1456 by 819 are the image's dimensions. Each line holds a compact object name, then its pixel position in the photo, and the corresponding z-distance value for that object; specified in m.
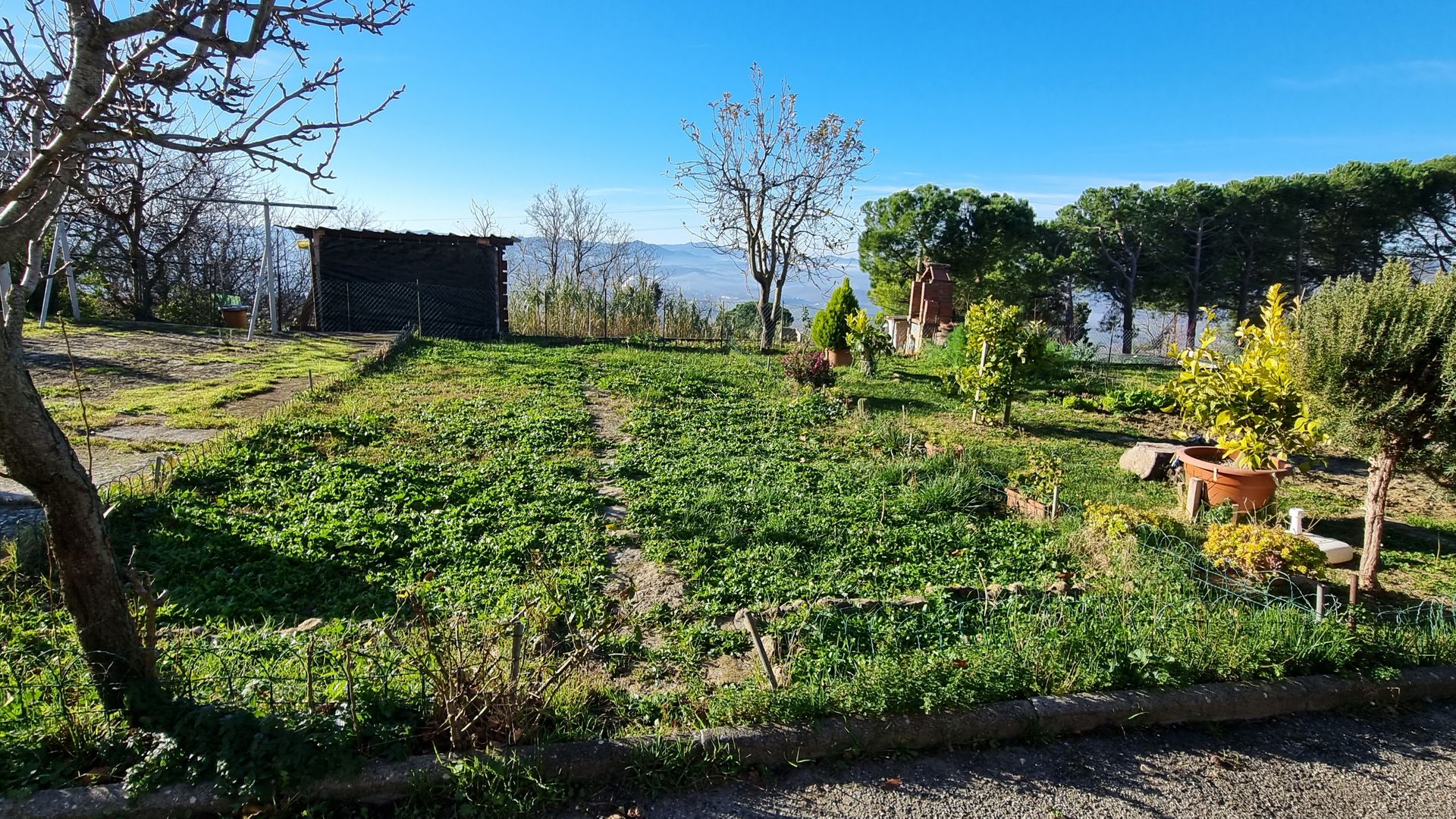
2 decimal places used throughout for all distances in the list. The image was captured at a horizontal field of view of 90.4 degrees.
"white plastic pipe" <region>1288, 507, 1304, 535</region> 5.07
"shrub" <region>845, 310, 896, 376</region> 13.24
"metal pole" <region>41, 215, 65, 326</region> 12.67
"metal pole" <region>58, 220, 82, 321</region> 13.16
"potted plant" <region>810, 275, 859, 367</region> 14.70
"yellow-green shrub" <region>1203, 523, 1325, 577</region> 4.20
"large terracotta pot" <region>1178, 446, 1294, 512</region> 5.51
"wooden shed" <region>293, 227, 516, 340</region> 17.31
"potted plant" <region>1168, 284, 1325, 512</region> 4.79
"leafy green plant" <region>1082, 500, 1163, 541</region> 4.76
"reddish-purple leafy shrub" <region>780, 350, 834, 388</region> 11.34
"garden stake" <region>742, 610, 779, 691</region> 2.93
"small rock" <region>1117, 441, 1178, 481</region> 6.96
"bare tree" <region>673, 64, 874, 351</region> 17.78
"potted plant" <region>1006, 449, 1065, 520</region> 5.54
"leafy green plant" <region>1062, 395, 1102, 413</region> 10.84
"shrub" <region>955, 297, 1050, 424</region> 9.15
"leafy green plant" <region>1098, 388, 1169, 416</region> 10.44
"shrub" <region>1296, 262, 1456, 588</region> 3.82
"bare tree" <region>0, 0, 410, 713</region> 2.09
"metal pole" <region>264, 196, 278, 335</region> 14.38
